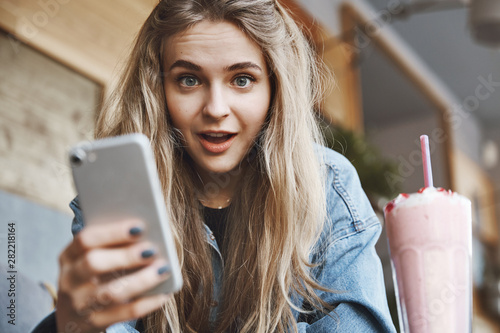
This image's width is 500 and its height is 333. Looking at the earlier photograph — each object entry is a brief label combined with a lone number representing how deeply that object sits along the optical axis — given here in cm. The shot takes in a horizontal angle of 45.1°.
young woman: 115
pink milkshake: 90
